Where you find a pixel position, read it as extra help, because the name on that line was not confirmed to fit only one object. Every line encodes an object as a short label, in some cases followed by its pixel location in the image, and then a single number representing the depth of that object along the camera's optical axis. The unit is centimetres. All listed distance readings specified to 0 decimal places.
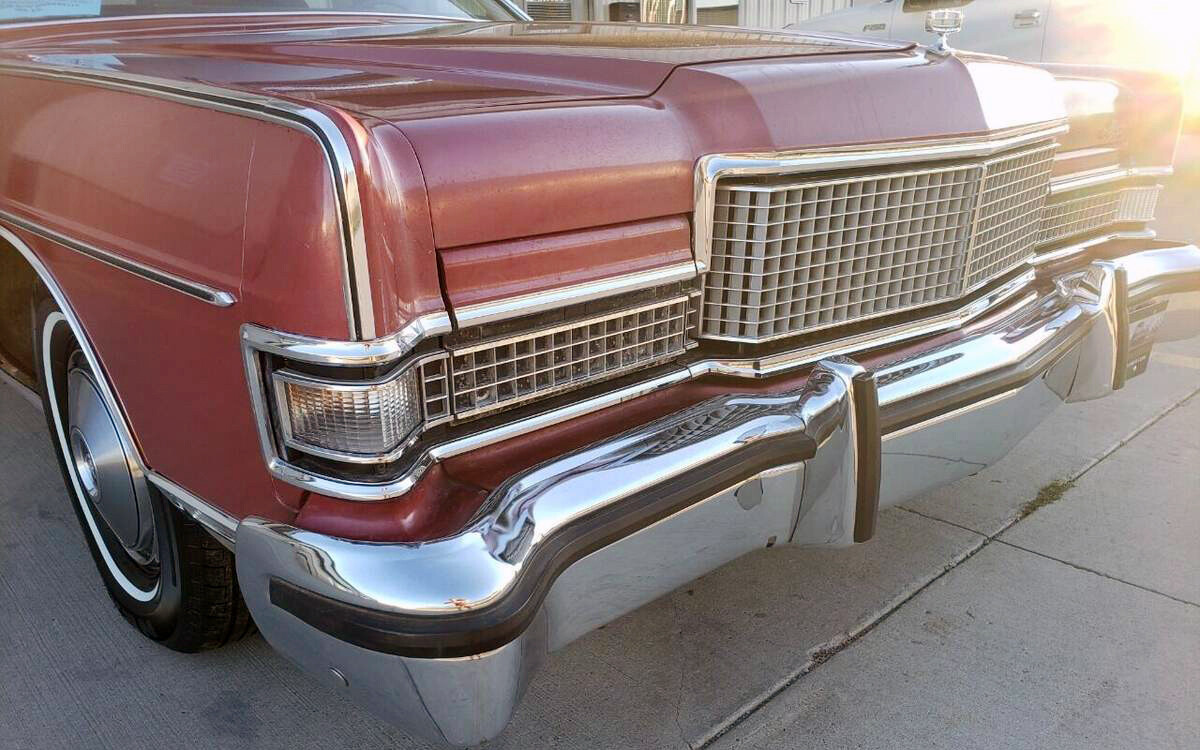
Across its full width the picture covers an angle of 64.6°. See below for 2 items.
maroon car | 134
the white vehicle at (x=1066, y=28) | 594
